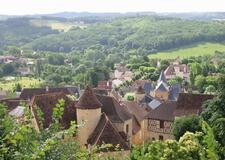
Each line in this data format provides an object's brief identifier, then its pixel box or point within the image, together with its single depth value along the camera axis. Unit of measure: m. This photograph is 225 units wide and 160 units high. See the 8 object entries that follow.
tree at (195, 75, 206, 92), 105.59
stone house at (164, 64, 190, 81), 126.11
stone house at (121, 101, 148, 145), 47.47
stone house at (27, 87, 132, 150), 35.75
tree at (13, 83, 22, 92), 105.73
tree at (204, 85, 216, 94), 91.91
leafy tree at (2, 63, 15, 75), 153.85
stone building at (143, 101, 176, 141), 47.44
